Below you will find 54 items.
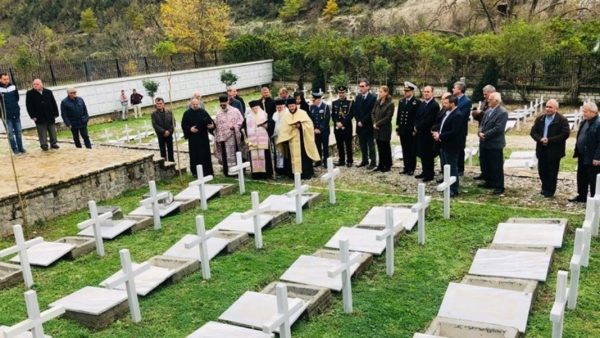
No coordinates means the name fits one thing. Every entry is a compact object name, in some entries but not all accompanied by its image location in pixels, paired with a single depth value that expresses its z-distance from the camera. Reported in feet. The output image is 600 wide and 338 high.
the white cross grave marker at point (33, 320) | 12.51
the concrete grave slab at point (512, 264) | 16.87
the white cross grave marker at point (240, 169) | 28.07
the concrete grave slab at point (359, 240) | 19.80
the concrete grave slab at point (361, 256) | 18.01
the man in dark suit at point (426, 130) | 28.66
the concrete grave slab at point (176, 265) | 18.52
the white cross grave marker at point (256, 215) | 20.38
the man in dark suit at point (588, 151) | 23.36
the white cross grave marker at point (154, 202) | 23.20
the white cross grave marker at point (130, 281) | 15.37
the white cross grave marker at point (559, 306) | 12.28
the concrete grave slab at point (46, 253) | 20.92
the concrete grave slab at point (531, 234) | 19.30
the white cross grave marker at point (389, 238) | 17.25
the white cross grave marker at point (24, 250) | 18.60
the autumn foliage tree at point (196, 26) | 112.98
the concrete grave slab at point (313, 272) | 17.08
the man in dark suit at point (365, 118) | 32.30
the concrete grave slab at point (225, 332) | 14.08
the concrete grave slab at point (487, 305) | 14.24
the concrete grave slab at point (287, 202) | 25.38
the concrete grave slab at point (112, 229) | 23.47
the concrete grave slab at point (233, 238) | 20.89
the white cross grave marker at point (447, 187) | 22.35
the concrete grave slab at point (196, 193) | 28.22
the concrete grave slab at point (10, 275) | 19.20
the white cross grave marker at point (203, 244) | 17.65
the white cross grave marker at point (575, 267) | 14.26
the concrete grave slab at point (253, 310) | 14.88
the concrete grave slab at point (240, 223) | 22.89
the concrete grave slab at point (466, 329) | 13.33
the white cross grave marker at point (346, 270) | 15.04
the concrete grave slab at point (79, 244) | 21.45
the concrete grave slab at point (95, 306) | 15.67
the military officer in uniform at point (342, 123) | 33.40
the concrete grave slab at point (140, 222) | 24.33
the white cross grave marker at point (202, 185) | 25.70
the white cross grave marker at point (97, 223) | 20.62
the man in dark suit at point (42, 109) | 34.24
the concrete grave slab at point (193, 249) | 20.27
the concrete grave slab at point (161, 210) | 25.85
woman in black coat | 31.09
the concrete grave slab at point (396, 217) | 22.31
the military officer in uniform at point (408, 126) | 30.07
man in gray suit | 26.18
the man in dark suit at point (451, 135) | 25.99
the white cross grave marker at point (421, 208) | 20.02
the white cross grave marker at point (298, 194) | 23.15
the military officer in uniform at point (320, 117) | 34.01
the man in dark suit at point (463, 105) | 26.35
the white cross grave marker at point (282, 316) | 12.56
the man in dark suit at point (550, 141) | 24.99
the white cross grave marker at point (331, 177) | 25.59
